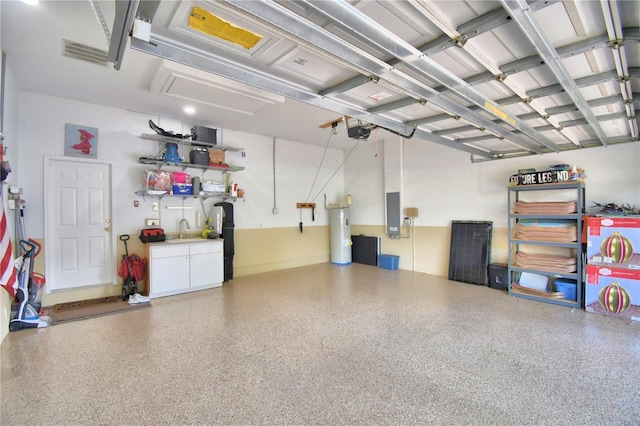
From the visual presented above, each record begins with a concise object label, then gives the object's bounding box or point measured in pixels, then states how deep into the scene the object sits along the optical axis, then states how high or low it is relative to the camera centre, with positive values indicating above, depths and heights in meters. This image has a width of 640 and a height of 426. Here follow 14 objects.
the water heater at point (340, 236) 7.50 -0.63
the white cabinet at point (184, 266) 4.74 -0.93
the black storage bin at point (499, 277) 5.00 -1.13
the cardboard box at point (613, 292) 3.68 -1.05
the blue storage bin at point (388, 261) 6.82 -1.17
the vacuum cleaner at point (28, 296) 3.47 -1.02
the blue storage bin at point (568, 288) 4.23 -1.13
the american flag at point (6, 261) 2.87 -0.49
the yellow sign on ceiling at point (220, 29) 1.88 +1.24
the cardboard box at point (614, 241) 3.74 -0.41
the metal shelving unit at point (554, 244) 4.14 -0.50
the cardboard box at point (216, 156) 5.63 +1.06
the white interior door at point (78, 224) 4.41 -0.18
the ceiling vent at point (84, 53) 3.06 +1.73
